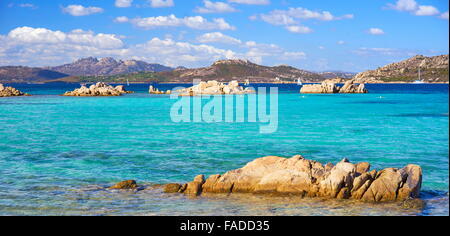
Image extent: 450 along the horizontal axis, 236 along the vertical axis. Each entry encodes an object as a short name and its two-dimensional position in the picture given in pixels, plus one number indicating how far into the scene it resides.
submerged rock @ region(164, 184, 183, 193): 17.42
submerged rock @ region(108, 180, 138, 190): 17.98
